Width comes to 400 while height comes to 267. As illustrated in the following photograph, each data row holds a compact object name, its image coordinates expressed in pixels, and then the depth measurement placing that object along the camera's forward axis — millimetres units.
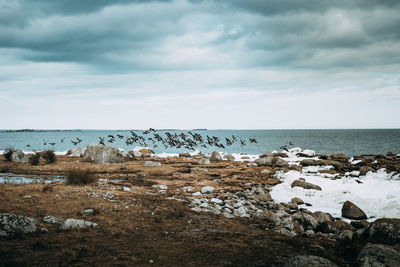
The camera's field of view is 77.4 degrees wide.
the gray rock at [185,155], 40081
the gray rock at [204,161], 30538
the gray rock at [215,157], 33094
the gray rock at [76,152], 36447
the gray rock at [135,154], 37062
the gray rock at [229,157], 35812
